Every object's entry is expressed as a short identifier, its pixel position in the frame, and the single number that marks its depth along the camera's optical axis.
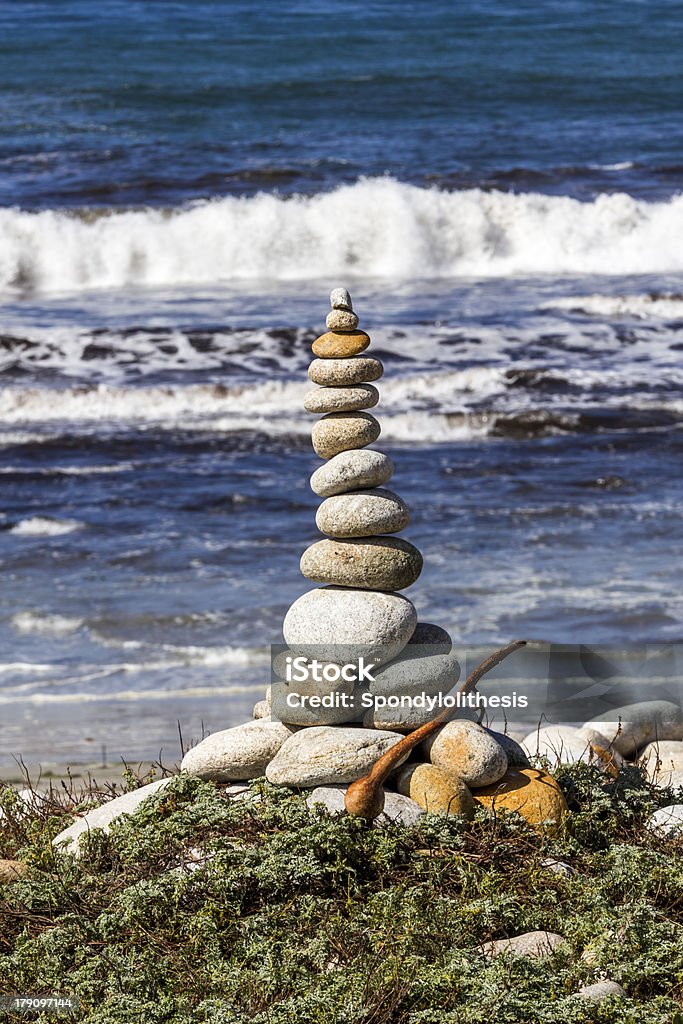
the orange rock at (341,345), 10.43
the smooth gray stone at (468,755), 9.82
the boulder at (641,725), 13.12
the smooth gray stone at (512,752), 10.48
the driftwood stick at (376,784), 9.33
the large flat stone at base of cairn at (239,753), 10.25
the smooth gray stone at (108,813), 10.17
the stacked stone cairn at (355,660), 9.79
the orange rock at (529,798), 9.86
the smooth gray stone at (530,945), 8.15
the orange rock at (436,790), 9.66
